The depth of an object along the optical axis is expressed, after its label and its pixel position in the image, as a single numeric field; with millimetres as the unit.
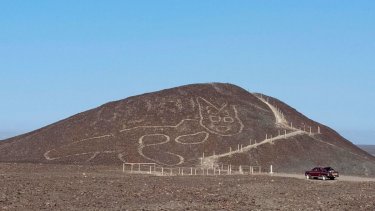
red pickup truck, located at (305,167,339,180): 75250
